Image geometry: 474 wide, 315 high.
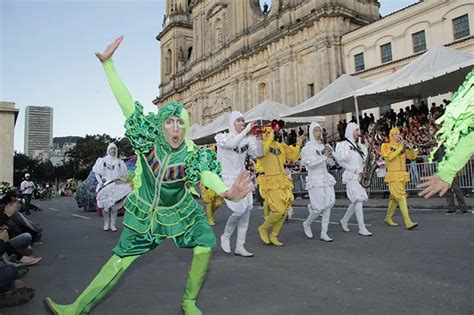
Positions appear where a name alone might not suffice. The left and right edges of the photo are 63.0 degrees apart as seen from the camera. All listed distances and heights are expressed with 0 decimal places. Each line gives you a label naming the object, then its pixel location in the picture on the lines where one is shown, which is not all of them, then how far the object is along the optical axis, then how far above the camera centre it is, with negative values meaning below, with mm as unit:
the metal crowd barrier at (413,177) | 12797 +77
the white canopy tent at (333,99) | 17203 +3738
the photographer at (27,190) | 17828 +12
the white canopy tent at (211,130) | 22681 +3336
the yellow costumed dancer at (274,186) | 7066 -59
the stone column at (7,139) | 33906 +4601
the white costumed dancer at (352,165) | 7891 +326
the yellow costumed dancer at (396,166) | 8352 +292
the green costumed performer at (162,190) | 3350 -39
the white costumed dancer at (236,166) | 6395 +314
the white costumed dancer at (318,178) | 7566 +67
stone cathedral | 26297 +11111
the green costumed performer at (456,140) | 2686 +262
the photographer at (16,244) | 5047 -795
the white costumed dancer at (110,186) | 10125 +49
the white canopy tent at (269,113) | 19312 +3576
